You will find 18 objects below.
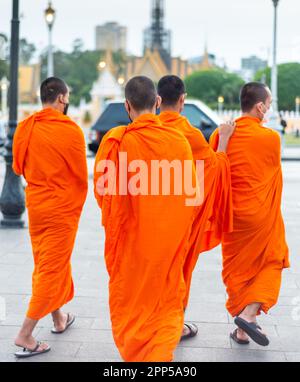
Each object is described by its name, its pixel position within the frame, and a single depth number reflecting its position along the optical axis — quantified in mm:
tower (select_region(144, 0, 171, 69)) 102438
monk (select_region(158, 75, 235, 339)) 4453
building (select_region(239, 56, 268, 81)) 192125
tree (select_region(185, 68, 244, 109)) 77062
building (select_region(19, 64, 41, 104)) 87500
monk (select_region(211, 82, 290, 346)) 4578
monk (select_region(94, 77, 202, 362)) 3824
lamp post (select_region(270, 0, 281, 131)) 24047
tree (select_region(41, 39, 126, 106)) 92250
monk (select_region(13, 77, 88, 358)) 4465
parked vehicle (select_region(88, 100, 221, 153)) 17731
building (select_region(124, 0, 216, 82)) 88875
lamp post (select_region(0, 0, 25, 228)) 8812
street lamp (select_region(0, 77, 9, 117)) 59547
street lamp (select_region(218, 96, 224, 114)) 72250
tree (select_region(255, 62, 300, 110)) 64137
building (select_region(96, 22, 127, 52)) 176588
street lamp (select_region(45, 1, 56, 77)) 22970
